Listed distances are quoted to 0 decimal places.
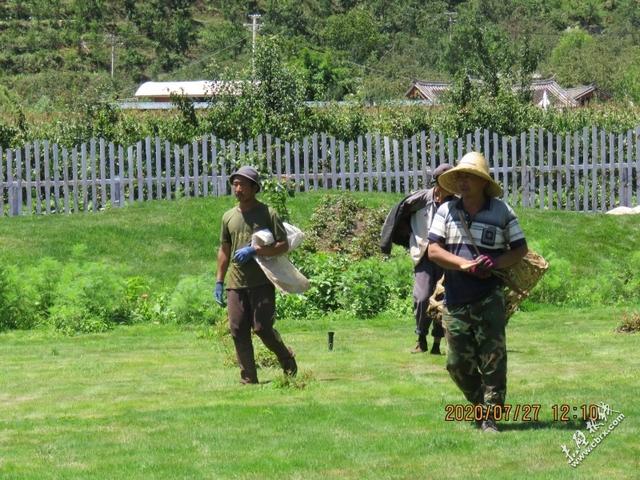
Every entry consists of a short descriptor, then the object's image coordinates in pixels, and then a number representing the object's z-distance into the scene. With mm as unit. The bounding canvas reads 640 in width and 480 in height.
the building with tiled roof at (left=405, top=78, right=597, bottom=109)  72750
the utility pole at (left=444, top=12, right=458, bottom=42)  113688
